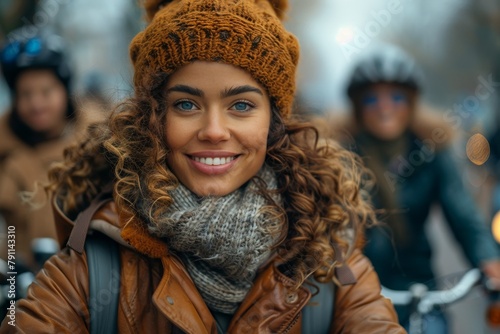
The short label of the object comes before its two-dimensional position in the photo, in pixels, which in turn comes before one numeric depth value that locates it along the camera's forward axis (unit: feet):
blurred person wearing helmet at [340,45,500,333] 14.66
